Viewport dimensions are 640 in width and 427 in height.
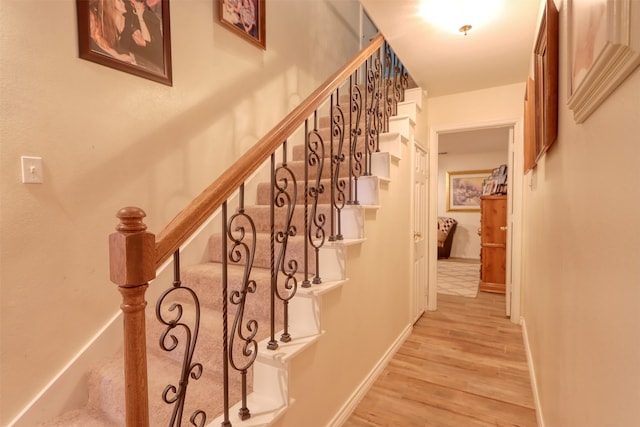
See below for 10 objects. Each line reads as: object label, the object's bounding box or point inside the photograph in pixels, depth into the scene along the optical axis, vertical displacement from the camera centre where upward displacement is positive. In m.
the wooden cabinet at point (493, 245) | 4.59 -0.62
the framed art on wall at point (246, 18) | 2.40 +1.47
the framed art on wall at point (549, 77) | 1.30 +0.53
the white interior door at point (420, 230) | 3.28 -0.30
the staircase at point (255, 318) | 1.30 -0.61
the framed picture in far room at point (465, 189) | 7.43 +0.32
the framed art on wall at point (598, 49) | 0.53 +0.30
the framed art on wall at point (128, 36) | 1.66 +0.96
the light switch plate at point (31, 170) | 1.46 +0.17
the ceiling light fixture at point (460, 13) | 1.98 +1.23
